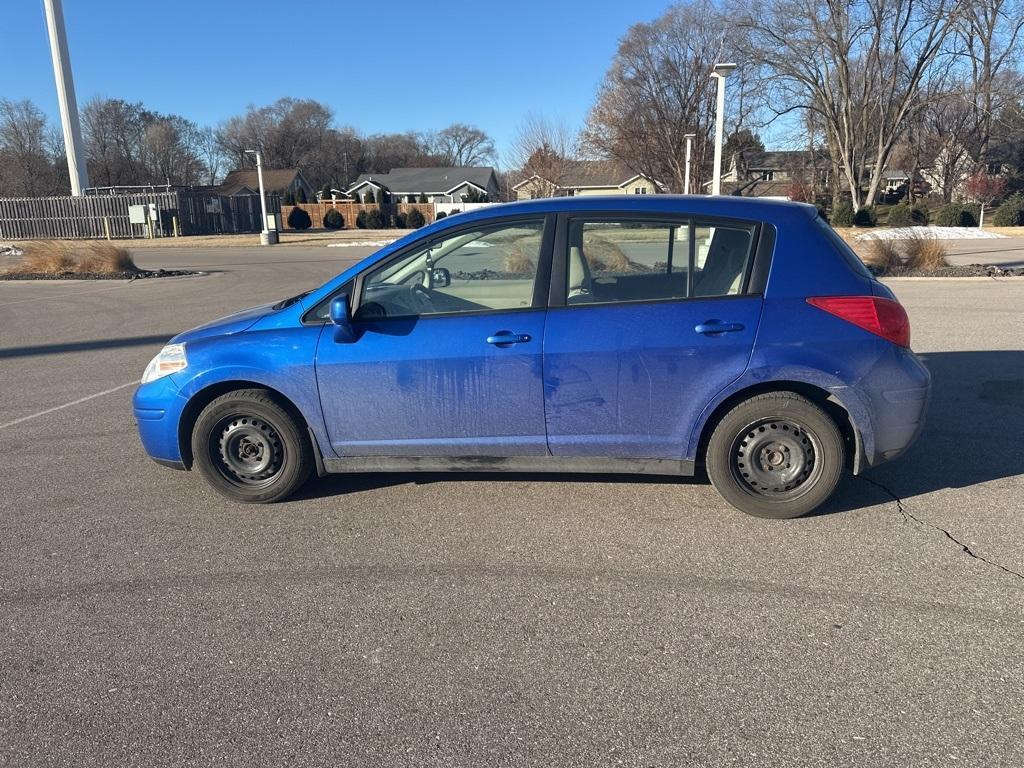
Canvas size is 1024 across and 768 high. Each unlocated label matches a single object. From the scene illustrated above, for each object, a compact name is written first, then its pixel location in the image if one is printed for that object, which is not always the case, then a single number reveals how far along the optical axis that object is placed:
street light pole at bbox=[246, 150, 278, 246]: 39.66
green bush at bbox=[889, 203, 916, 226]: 41.99
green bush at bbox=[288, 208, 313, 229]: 61.22
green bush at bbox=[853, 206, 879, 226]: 44.56
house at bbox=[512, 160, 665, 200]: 37.12
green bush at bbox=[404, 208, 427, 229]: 58.97
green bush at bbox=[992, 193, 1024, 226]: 42.84
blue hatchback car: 3.84
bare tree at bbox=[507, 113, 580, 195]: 36.38
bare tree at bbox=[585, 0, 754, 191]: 40.91
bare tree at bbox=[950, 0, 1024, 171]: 43.03
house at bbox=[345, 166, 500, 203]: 78.38
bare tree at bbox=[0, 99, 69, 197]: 77.81
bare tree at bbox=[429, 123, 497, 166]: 115.75
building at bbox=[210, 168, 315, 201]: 74.94
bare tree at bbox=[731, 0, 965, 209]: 43.62
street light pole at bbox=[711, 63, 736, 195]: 18.17
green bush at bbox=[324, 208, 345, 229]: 61.69
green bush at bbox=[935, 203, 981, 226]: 42.00
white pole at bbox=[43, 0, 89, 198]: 39.69
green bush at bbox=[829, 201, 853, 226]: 45.16
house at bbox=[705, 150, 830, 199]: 50.72
